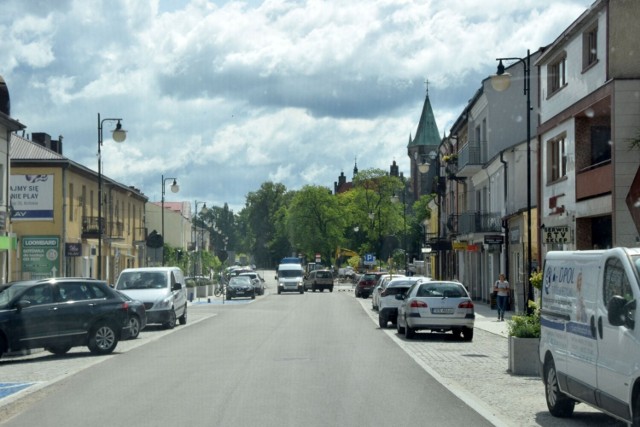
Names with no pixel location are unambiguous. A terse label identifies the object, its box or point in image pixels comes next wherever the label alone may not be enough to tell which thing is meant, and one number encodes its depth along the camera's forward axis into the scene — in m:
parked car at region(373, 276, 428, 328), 31.02
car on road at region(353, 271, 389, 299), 63.06
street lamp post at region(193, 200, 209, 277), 76.25
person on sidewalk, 34.88
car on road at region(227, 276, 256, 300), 60.62
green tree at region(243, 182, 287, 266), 169.12
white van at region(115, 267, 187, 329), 29.52
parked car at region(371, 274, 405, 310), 40.96
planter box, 16.61
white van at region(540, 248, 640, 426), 9.04
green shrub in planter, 16.61
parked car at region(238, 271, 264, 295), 65.31
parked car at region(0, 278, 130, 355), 18.91
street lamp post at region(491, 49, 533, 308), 25.45
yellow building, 49.50
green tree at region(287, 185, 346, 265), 129.00
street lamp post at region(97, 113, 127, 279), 33.91
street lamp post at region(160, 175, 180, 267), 56.56
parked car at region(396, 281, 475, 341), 25.08
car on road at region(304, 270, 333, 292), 80.81
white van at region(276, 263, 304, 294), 73.25
